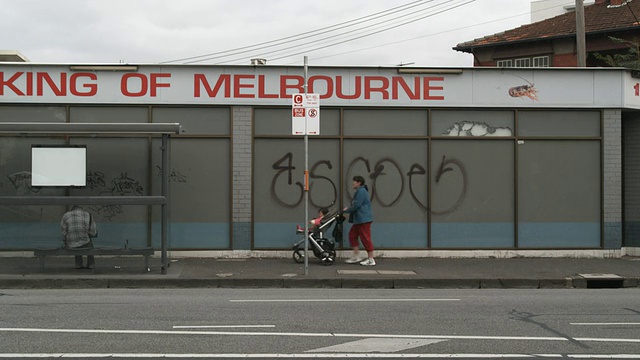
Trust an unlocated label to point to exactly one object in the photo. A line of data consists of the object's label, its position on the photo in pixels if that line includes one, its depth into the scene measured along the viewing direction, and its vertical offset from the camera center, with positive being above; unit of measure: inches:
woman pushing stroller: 583.8 -23.1
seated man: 546.0 -32.1
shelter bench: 535.2 -47.0
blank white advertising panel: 562.9 +15.4
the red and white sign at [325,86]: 620.7 +85.5
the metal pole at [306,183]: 530.6 +2.6
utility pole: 771.4 +159.3
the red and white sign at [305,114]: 531.5 +51.8
